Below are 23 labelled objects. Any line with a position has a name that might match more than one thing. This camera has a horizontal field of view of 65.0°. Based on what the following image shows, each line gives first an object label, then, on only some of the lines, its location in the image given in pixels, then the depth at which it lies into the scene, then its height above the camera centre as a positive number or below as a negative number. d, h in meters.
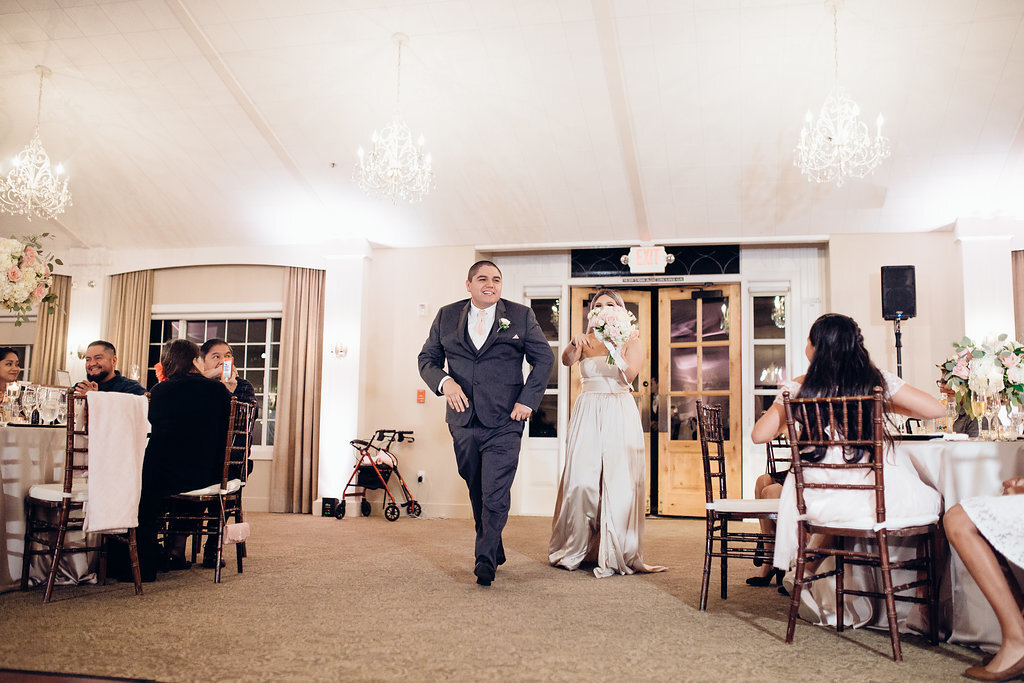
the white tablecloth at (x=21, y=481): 3.89 -0.40
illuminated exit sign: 8.36 +1.60
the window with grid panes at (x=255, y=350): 9.02 +0.63
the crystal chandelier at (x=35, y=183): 7.00 +1.90
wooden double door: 8.33 +0.36
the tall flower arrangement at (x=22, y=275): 4.06 +0.65
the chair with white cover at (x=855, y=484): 2.90 -0.26
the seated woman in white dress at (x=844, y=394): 3.02 +0.02
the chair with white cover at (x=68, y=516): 3.70 -0.56
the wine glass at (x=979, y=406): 3.47 +0.06
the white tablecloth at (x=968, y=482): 2.96 -0.24
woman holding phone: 5.48 +0.30
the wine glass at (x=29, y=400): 4.26 +0.01
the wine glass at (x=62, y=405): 4.34 -0.02
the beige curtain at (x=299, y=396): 8.44 +0.11
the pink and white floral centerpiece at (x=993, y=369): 3.41 +0.21
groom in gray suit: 4.19 +0.14
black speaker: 7.24 +1.12
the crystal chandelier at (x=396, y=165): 6.37 +1.93
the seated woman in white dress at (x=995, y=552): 2.52 -0.43
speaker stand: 7.32 +0.62
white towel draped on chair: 3.75 -0.29
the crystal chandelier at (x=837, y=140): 5.71 +2.00
